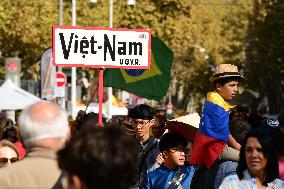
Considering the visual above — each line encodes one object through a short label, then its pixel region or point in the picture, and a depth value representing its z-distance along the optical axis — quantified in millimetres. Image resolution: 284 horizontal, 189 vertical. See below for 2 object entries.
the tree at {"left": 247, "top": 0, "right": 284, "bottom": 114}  58406
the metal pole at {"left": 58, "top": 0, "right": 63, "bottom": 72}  33688
